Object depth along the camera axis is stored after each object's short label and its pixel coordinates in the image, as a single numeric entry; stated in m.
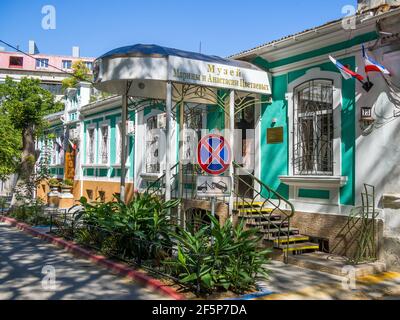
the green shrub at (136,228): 7.97
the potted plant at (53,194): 21.41
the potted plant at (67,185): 21.38
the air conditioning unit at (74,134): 21.62
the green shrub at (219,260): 6.17
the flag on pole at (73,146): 22.02
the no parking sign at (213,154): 6.82
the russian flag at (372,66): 7.83
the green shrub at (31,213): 14.65
